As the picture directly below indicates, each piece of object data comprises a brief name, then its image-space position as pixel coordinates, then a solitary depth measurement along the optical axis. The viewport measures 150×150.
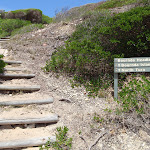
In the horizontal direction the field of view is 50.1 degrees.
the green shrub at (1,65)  4.41
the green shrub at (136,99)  3.20
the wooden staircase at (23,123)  2.59
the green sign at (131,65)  3.57
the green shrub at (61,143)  2.56
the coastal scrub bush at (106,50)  4.18
